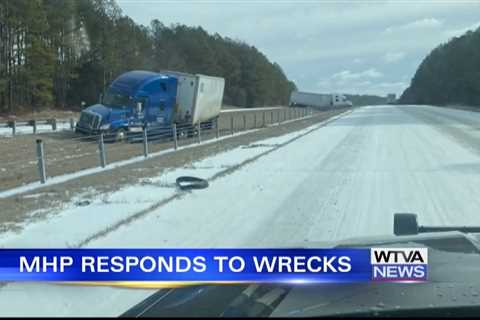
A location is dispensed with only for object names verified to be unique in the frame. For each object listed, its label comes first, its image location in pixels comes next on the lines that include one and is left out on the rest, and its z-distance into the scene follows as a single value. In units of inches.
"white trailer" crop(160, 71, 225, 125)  1270.9
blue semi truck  1214.9
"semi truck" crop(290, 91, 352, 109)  4313.5
